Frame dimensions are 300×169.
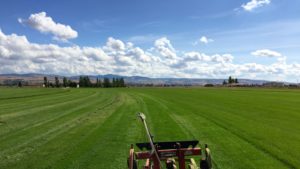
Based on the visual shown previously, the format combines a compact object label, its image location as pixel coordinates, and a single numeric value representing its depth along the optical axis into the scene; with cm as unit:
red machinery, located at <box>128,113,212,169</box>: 408
